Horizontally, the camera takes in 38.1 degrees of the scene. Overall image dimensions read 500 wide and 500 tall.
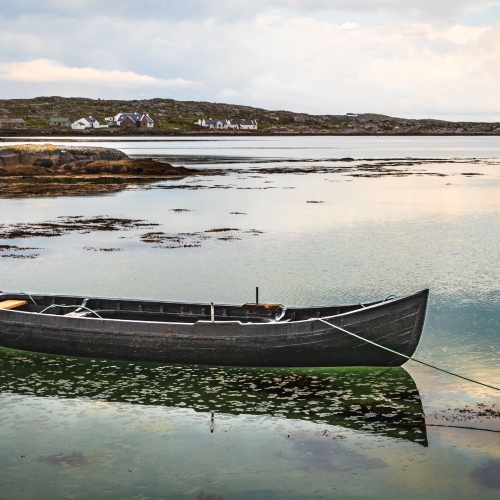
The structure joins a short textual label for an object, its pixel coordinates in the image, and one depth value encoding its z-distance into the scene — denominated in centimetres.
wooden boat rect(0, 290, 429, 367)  1527
